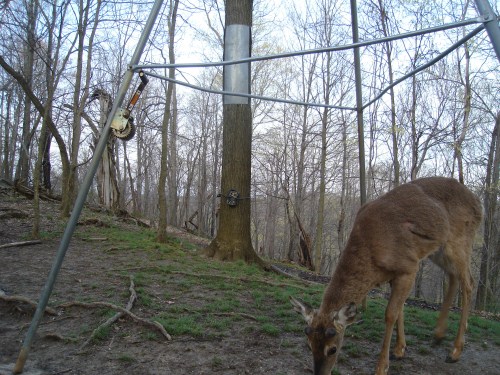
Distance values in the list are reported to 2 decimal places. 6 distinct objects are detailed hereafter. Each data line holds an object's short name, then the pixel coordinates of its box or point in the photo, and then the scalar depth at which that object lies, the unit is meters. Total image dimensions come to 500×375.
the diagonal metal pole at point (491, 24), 2.22
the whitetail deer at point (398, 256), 3.28
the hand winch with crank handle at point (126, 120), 3.43
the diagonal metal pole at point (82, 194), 3.14
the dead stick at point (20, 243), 8.04
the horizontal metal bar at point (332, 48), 2.50
